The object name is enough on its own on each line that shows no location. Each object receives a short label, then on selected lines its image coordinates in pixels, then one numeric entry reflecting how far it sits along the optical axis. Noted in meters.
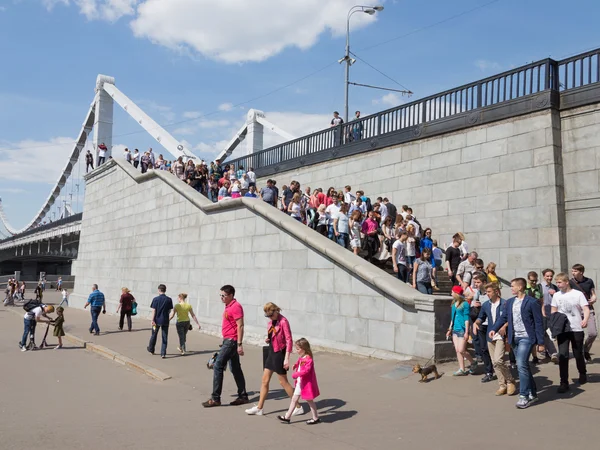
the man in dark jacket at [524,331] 6.91
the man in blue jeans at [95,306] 17.06
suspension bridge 41.56
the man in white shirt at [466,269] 10.48
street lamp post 21.31
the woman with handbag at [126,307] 17.53
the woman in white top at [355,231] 12.43
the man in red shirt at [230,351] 7.73
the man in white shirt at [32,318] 13.95
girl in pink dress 6.65
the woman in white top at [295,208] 14.45
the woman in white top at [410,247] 11.73
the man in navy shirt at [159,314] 12.70
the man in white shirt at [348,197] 14.65
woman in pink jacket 7.12
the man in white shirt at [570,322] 7.39
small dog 8.30
